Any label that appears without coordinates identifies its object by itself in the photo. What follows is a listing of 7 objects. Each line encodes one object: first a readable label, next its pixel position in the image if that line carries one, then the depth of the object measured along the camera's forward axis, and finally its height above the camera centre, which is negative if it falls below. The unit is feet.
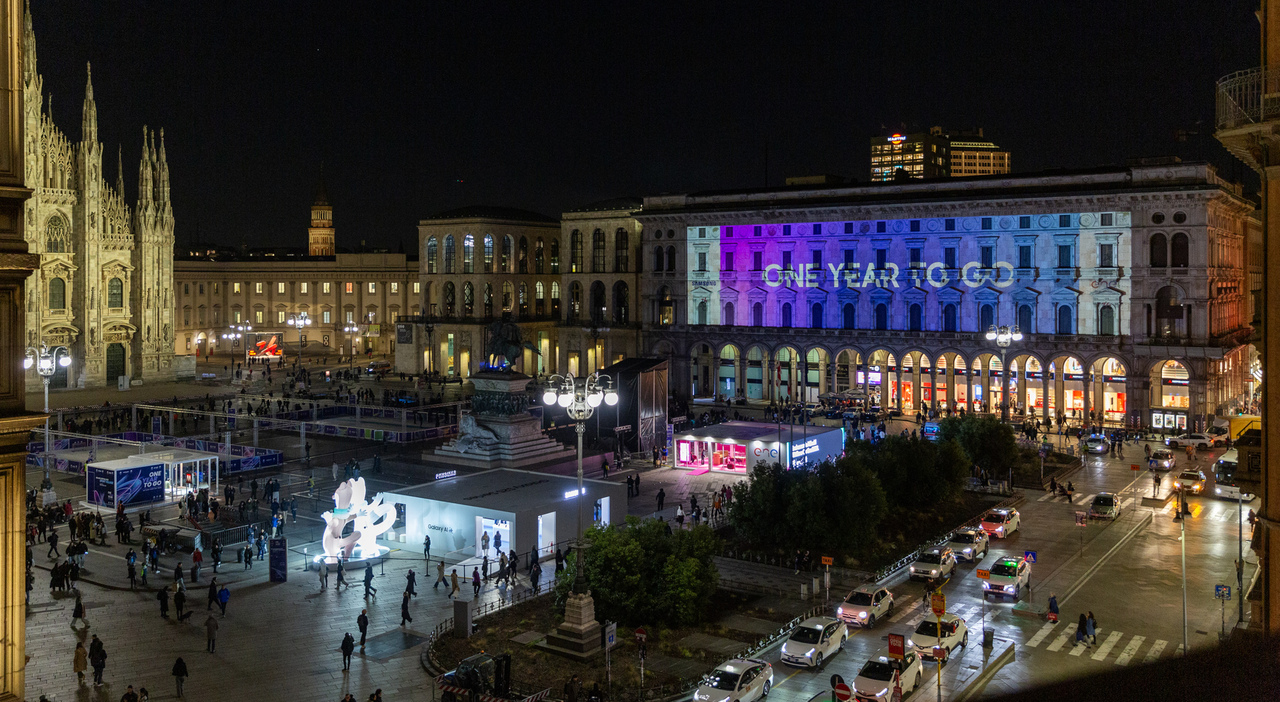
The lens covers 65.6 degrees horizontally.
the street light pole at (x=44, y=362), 138.62 -1.75
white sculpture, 104.88 -18.67
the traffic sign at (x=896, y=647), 67.72 -20.42
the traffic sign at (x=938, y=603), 71.67 -18.56
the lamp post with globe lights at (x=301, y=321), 328.58 +11.25
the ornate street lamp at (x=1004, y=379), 208.13 -7.15
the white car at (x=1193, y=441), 179.22 -17.50
